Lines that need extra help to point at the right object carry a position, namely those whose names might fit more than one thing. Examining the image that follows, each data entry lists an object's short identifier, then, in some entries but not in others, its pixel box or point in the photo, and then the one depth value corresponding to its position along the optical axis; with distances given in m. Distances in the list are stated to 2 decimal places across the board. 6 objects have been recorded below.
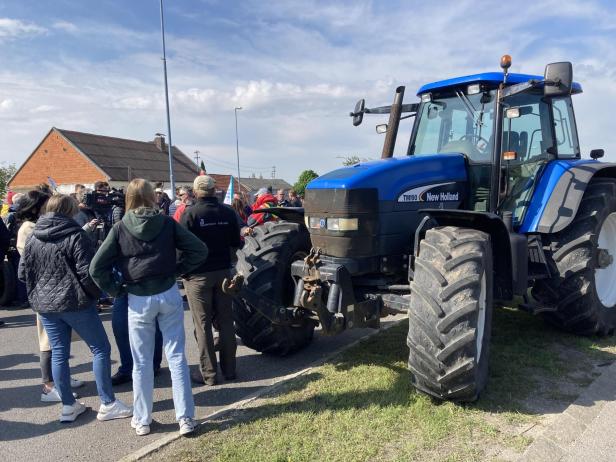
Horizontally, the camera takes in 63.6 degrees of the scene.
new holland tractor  3.65
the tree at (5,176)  35.58
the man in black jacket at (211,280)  4.53
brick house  35.88
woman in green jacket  3.61
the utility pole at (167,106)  17.48
